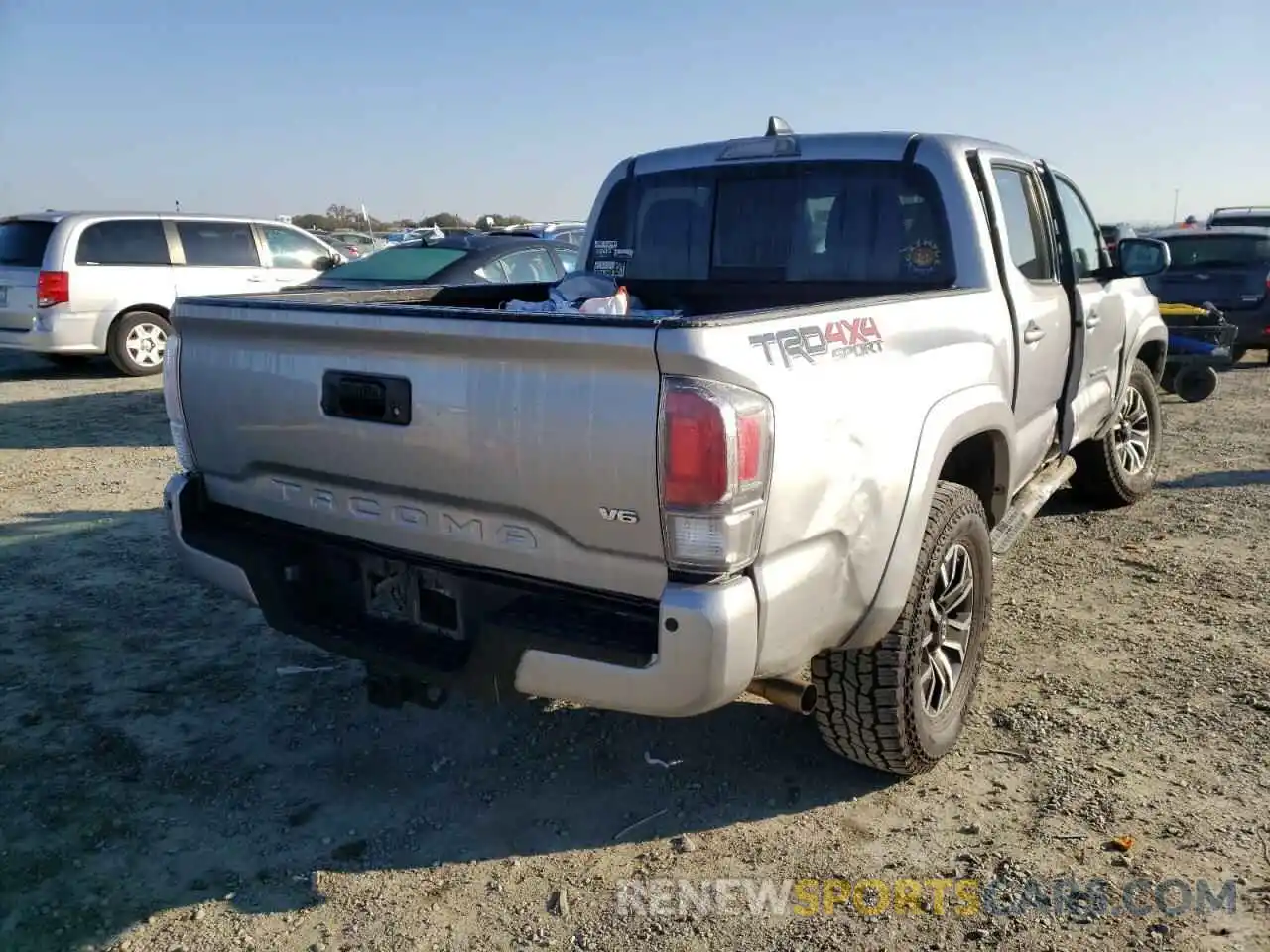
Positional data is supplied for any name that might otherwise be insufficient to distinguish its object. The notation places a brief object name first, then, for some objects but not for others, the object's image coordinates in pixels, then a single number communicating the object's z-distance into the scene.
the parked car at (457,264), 8.48
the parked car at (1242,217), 15.20
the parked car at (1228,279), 11.28
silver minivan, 10.66
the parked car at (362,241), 20.68
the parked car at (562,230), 14.83
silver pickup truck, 2.28
